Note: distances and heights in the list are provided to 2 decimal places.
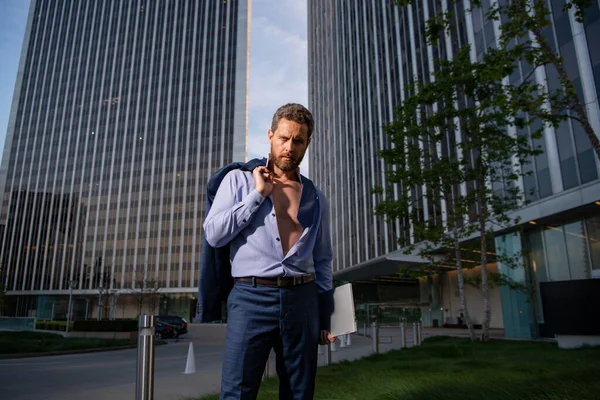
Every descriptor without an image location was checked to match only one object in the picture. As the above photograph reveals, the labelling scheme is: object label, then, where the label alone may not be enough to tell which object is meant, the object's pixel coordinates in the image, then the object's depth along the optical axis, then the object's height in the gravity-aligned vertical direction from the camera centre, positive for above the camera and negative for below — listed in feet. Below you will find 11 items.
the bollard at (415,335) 49.90 -3.79
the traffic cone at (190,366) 32.99 -4.69
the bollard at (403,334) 47.21 -3.57
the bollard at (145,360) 8.59 -1.12
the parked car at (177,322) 89.81 -3.78
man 6.67 +0.60
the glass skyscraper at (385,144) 53.83 +33.67
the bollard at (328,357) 32.53 -4.12
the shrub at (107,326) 77.20 -3.76
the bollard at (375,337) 42.93 -3.47
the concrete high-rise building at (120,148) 241.55 +94.83
